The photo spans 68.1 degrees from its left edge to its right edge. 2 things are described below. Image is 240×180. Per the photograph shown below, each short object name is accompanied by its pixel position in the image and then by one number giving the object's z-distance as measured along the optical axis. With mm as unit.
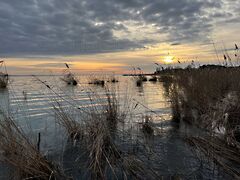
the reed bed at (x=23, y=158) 2592
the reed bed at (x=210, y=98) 4094
